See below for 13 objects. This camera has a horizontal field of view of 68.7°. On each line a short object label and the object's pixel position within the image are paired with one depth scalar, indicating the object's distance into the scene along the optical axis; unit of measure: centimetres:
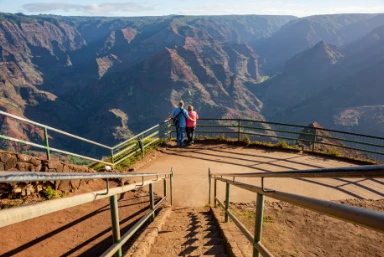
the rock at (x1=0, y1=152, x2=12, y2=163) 519
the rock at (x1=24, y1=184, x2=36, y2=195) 555
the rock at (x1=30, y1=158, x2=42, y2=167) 570
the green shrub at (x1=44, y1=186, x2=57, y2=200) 582
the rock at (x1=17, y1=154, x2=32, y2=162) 548
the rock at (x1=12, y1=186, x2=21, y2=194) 533
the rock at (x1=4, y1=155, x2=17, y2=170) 522
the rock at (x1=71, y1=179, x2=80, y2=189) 662
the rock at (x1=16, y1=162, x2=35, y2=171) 541
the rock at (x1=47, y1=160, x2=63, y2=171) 602
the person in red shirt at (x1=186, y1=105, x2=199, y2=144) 1146
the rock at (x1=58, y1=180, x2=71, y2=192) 619
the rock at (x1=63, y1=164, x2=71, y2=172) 639
